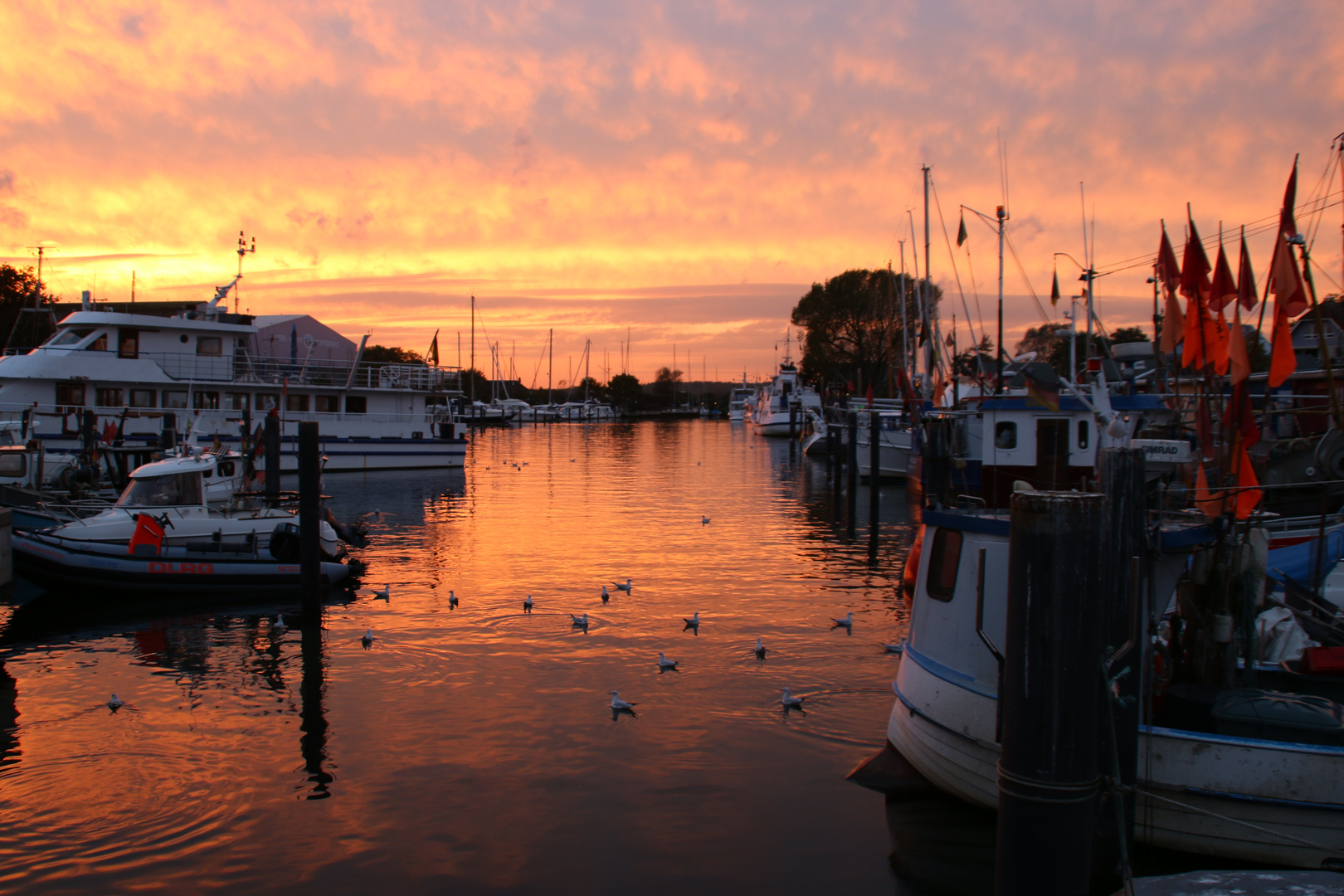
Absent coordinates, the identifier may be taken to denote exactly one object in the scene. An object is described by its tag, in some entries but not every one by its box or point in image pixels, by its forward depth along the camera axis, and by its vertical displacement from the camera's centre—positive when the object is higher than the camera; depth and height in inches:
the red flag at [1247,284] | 464.0 +70.7
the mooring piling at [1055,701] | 227.5 -68.8
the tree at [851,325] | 3444.9 +369.6
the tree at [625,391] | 6446.9 +213.7
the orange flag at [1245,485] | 385.4 -28.5
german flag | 452.8 +14.6
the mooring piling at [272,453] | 1022.4 -37.6
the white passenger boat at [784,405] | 3457.2 +65.6
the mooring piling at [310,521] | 633.6 -70.2
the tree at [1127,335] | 2869.1 +277.3
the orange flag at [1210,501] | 346.9 -32.1
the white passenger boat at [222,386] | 1492.4 +60.7
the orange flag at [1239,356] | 414.3 +30.2
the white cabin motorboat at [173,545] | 672.4 -95.2
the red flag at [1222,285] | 476.4 +70.8
